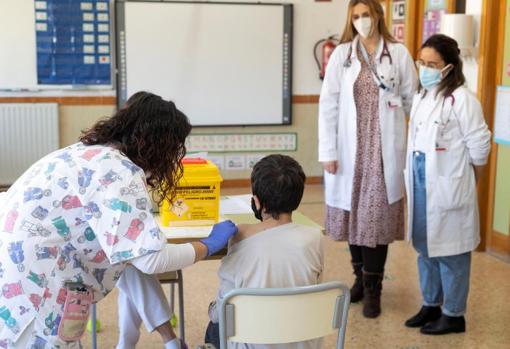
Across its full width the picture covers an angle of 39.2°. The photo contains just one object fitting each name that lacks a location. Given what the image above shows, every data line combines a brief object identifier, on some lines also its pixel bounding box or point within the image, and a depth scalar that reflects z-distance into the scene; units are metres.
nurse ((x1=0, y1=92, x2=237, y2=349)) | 1.77
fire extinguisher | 6.77
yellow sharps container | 2.49
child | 2.00
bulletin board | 6.16
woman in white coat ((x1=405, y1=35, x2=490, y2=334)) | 3.13
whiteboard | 6.39
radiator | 6.26
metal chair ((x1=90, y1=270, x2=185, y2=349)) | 2.81
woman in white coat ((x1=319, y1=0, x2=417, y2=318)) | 3.46
